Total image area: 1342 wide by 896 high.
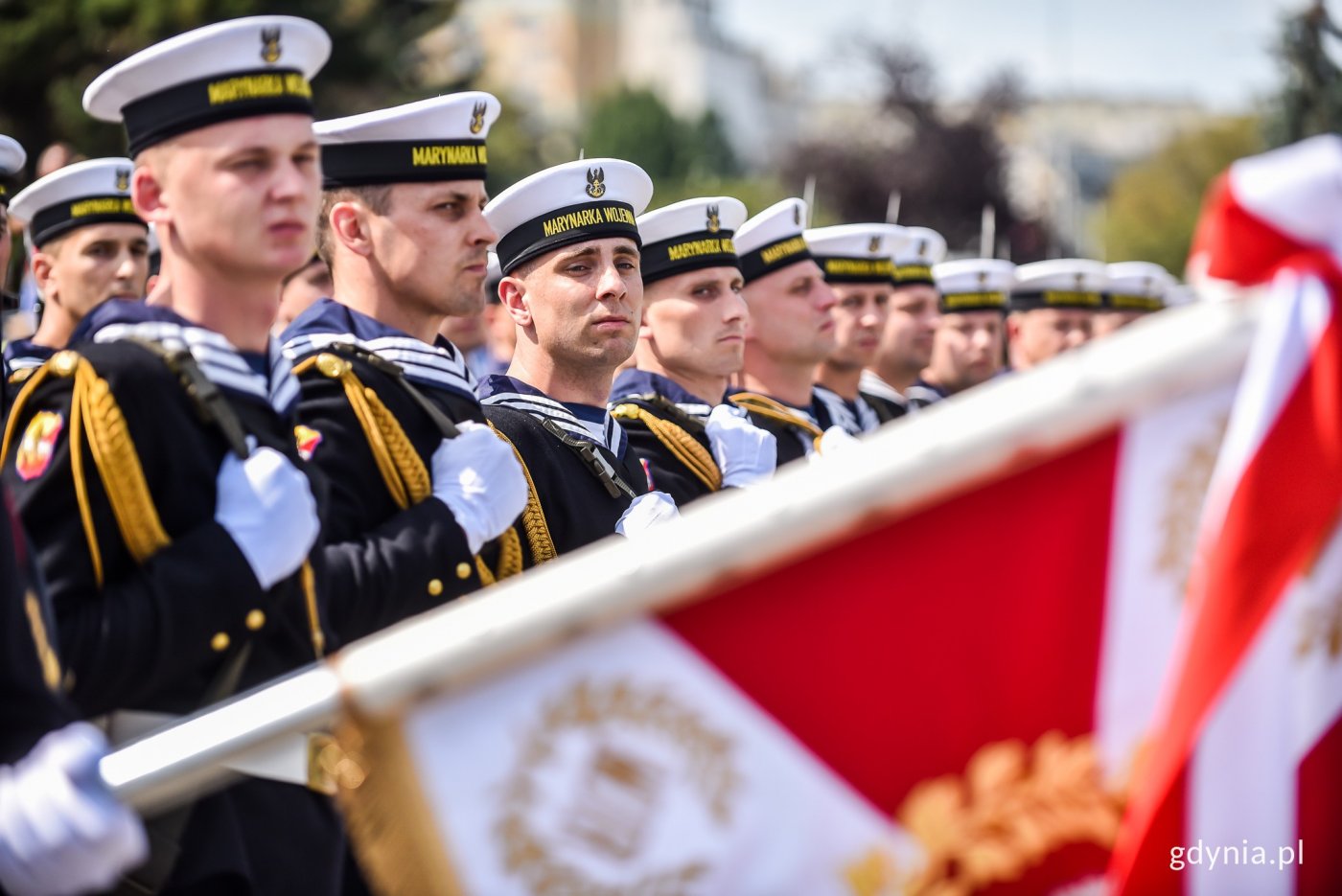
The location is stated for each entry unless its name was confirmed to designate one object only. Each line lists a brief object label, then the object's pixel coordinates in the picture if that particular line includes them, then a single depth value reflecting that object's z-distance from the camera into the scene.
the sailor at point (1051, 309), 23.92
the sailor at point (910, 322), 20.75
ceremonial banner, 5.29
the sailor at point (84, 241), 14.11
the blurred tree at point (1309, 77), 48.94
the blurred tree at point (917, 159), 84.06
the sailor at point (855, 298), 18.20
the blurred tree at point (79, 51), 45.22
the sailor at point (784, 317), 15.79
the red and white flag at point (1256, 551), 5.65
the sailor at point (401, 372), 8.85
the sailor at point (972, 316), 23.03
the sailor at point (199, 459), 7.03
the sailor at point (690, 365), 13.47
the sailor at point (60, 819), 5.43
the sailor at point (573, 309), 11.65
